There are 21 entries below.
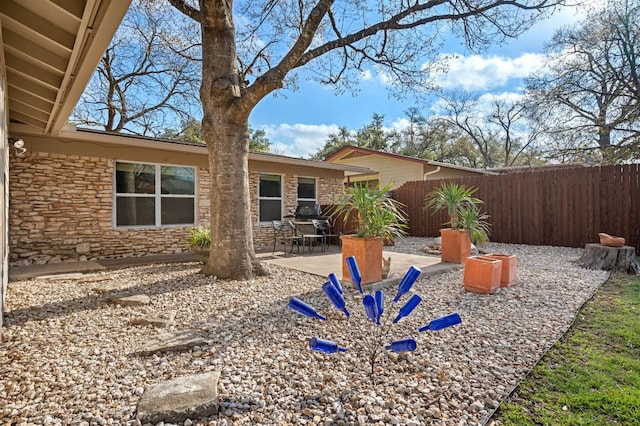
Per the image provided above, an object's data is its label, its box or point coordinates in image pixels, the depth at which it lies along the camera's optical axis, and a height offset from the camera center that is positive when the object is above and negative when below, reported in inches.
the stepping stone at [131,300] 146.0 -38.7
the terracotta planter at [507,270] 172.2 -29.2
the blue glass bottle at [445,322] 77.3 -25.6
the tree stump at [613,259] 210.0 -29.5
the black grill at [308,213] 344.2 +2.6
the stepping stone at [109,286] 168.2 -38.4
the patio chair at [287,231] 315.1 -17.0
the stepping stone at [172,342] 98.8 -40.5
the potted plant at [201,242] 234.1 -20.8
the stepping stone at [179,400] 67.5 -40.8
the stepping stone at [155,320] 121.7 -39.8
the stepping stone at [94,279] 190.7 -38.1
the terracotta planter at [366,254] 166.4 -20.1
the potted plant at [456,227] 231.3 -8.7
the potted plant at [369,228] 166.7 -6.7
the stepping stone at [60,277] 197.1 -37.8
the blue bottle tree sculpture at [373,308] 76.7 -23.7
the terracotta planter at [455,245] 230.7 -21.6
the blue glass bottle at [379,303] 84.1 -23.2
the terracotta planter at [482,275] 159.9 -30.0
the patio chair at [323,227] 322.7 -11.6
